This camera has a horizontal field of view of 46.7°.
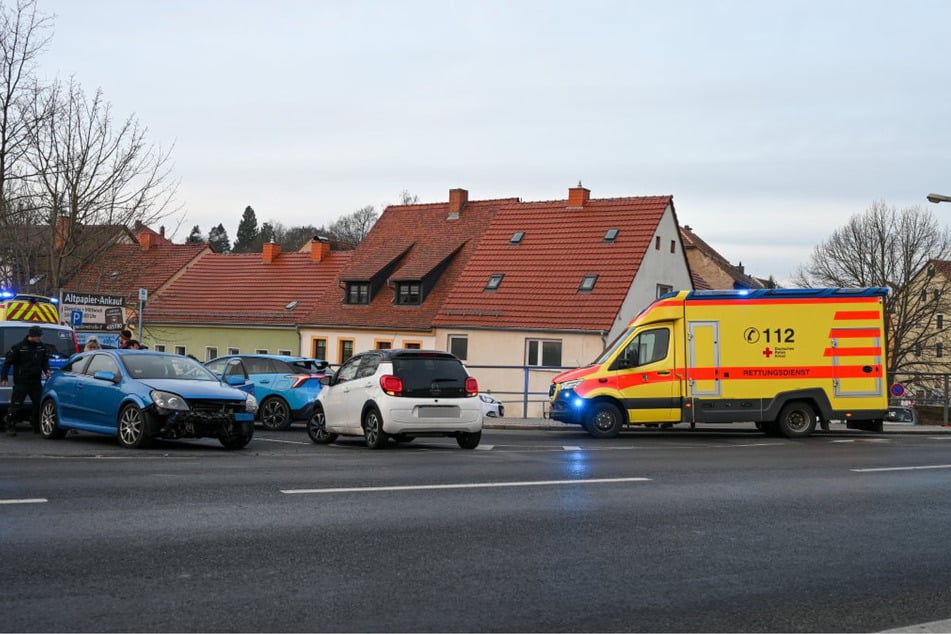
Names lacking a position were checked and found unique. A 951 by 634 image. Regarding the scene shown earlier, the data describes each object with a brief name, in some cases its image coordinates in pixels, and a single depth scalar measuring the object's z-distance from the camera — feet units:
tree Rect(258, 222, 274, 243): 470.14
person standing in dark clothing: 59.93
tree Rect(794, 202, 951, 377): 192.75
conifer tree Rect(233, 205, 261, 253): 485.15
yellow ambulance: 71.61
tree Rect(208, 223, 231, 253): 554.87
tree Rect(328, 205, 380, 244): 345.51
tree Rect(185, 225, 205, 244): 505.50
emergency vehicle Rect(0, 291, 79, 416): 66.85
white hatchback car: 55.47
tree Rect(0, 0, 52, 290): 95.40
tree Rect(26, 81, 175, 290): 103.40
